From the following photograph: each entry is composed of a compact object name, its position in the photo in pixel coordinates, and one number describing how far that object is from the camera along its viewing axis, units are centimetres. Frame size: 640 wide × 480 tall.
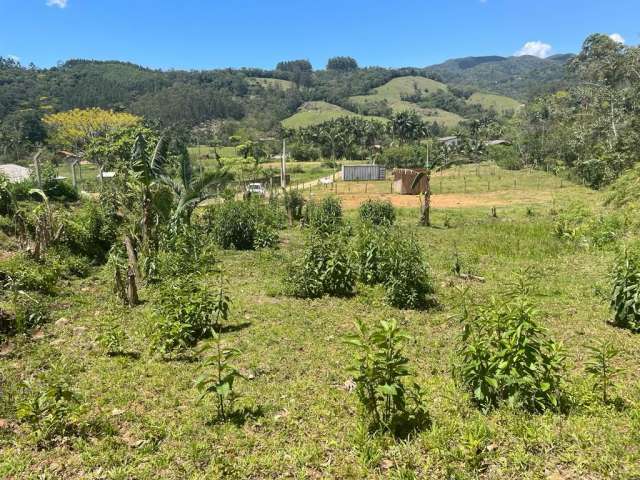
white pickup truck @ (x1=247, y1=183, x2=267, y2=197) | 2975
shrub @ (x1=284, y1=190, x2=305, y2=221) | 1786
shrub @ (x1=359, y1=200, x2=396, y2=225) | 1687
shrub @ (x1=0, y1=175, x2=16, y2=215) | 1134
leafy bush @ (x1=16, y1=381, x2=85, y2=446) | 407
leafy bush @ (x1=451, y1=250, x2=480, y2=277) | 1015
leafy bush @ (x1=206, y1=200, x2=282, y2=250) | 1303
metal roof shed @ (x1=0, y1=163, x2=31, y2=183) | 2181
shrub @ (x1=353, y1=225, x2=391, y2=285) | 895
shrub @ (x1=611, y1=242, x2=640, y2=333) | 668
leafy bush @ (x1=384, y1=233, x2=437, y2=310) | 792
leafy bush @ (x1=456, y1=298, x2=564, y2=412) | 402
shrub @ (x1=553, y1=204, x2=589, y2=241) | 1362
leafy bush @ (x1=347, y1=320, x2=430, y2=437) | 374
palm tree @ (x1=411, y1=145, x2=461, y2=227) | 1711
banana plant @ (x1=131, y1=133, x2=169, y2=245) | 1034
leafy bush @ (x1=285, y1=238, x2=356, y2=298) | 849
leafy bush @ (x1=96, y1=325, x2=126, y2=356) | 593
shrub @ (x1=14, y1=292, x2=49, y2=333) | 648
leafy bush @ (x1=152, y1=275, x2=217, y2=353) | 609
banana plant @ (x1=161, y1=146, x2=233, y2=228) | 1134
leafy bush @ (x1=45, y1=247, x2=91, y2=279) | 908
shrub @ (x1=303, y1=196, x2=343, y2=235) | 1546
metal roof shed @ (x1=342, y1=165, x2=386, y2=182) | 4356
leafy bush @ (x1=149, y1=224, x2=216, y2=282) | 895
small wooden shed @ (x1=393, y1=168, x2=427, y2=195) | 3078
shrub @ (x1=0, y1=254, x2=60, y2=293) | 784
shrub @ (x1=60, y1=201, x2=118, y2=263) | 1043
